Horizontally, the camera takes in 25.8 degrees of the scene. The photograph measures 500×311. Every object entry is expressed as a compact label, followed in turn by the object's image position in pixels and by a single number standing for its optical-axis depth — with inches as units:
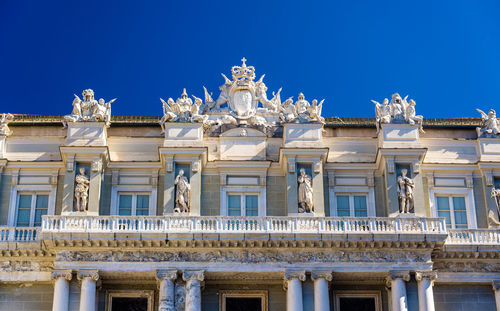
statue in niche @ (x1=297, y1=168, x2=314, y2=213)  1804.9
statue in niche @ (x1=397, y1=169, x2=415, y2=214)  1811.0
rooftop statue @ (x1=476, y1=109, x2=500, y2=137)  1913.1
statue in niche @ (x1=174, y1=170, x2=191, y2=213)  1798.7
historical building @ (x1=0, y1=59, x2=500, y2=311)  1710.1
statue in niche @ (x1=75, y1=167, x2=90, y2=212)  1796.3
